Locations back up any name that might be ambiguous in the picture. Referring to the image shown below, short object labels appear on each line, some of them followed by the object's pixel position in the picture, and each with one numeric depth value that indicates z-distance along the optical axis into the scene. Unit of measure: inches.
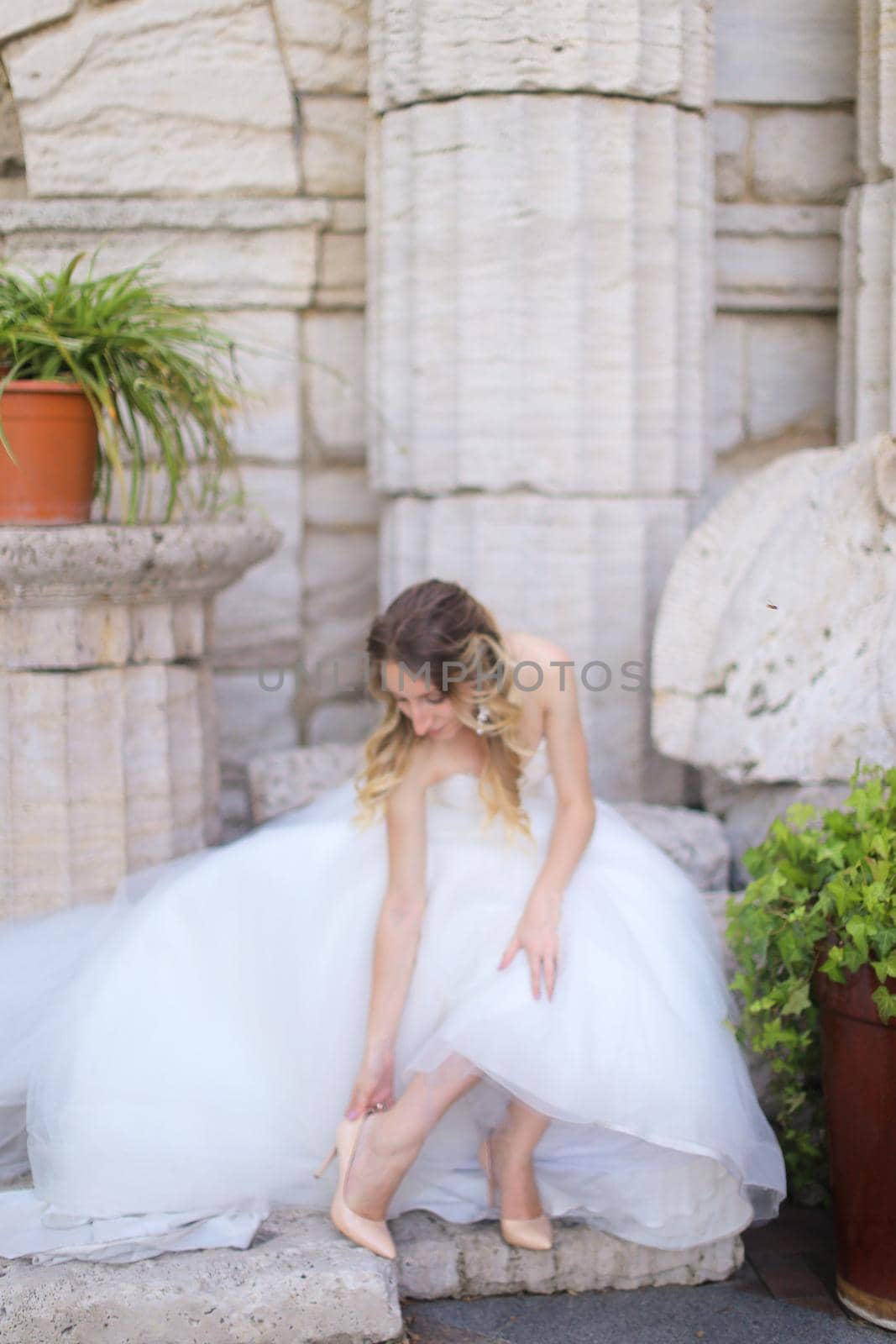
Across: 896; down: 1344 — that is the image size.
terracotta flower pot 102.7
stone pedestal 100.8
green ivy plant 79.0
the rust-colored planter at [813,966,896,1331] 79.6
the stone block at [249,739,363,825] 125.4
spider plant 103.9
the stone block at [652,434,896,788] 113.4
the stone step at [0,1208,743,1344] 75.9
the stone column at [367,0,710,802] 120.1
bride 81.6
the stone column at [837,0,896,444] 126.7
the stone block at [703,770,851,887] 115.2
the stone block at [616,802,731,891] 117.4
